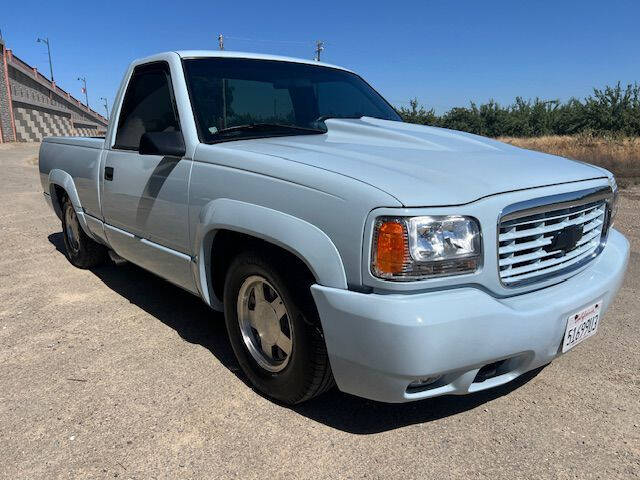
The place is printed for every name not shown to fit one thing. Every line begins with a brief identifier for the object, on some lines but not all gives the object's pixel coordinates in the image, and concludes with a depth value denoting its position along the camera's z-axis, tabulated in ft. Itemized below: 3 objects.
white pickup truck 6.73
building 116.78
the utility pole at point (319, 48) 119.73
